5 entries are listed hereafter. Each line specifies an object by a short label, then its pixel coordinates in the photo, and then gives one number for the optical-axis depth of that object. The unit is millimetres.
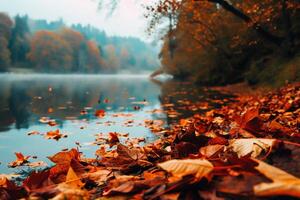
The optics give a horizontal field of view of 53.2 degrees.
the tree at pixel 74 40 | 101062
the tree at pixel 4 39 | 64062
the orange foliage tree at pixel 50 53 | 83812
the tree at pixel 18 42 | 74250
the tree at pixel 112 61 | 123175
